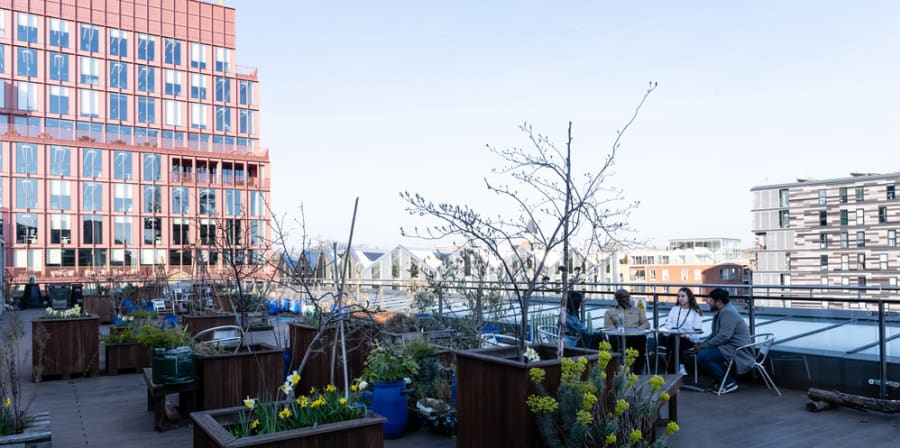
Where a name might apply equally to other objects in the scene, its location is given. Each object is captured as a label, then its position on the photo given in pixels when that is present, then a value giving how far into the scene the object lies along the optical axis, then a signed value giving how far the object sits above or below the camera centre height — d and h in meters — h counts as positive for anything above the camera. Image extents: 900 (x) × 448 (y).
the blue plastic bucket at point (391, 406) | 5.88 -1.41
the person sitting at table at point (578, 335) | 8.88 -1.27
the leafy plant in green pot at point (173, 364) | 6.42 -1.13
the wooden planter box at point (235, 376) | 6.45 -1.26
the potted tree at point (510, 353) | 4.40 -0.80
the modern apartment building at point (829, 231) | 79.56 +0.42
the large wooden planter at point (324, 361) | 7.30 -1.29
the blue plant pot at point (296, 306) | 20.21 -1.94
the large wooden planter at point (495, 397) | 4.35 -1.06
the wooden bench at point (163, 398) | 6.35 -1.47
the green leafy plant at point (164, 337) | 7.11 -1.06
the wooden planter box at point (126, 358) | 9.98 -1.67
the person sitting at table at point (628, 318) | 8.48 -1.00
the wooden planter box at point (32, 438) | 4.80 -1.36
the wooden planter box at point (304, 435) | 3.40 -0.99
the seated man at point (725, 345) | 7.50 -1.20
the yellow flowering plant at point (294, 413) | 3.77 -0.97
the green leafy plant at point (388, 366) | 6.07 -1.13
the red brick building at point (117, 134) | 44.03 +7.66
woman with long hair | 8.24 -1.03
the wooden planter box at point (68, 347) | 9.45 -1.43
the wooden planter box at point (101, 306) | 18.67 -1.69
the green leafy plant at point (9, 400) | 5.04 -1.17
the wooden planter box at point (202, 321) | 10.31 -1.18
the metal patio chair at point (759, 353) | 7.39 -1.32
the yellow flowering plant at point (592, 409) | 4.09 -1.06
